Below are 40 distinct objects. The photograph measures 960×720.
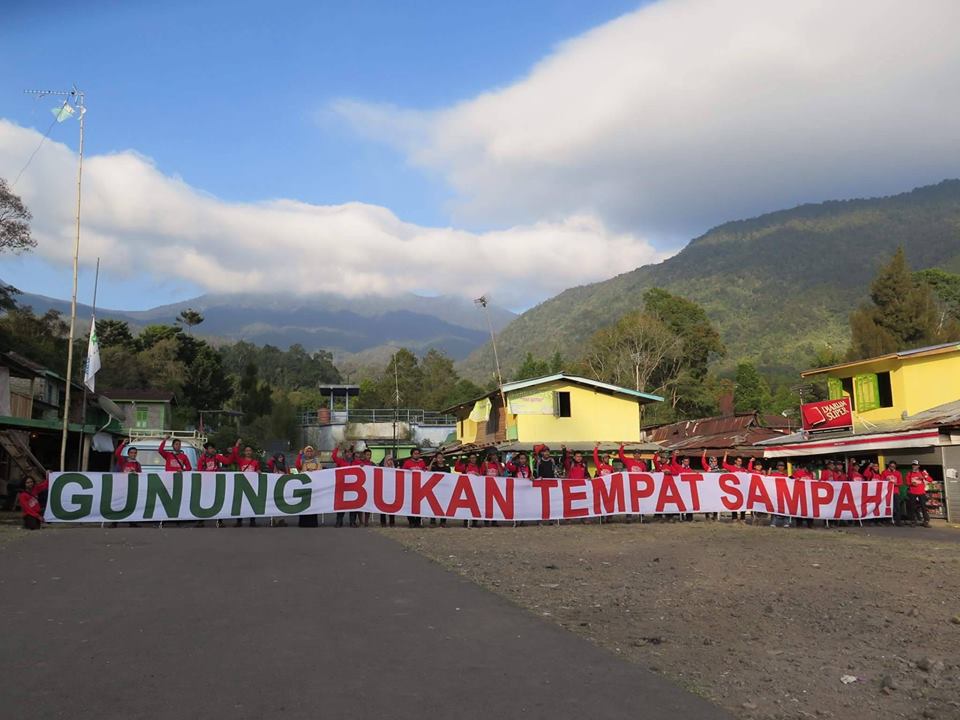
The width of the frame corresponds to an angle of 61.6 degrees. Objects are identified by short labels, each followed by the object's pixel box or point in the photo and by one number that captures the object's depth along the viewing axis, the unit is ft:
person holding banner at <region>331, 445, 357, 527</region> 59.00
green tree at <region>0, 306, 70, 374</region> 155.63
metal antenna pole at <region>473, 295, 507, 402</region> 130.65
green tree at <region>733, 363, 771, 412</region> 218.18
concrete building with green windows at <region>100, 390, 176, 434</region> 199.31
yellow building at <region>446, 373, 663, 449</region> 132.98
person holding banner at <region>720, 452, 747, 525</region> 67.31
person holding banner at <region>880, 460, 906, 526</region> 69.31
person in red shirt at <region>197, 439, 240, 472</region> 57.11
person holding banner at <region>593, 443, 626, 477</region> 66.39
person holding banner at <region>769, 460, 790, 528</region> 65.67
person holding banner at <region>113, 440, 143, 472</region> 55.77
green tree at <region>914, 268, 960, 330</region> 207.41
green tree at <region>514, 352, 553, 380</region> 253.03
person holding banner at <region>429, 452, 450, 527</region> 63.67
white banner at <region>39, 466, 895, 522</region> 52.54
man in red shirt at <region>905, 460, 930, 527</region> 67.87
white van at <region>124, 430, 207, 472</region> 142.12
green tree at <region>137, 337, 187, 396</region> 234.17
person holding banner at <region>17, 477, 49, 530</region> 49.90
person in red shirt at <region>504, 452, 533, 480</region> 63.67
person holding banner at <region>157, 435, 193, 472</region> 55.62
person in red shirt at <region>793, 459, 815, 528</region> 67.51
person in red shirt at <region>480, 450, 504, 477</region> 62.90
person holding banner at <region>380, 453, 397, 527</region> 59.82
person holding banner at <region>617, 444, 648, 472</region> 66.21
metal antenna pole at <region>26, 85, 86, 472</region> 59.46
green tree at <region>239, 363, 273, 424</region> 274.57
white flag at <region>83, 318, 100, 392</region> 70.57
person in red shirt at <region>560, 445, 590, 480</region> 64.08
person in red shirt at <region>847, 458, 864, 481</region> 69.66
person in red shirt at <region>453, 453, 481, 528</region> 59.98
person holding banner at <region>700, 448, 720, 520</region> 68.39
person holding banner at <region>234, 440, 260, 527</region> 58.53
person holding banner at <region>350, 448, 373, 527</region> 59.27
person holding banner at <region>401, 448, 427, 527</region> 62.13
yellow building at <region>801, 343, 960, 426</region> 86.84
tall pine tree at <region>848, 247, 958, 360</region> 185.37
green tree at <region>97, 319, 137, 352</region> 236.43
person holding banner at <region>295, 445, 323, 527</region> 56.75
